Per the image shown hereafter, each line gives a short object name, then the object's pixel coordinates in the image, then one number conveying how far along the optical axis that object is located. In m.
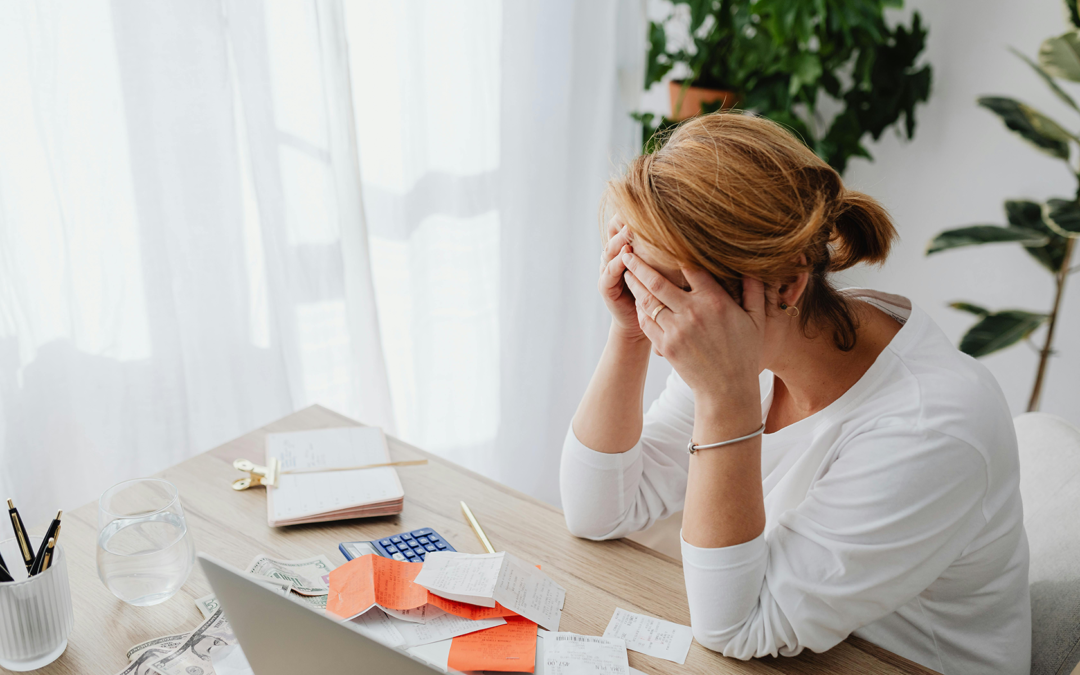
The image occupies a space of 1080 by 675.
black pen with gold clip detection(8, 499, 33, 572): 0.80
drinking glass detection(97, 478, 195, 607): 0.85
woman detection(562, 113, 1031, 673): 0.82
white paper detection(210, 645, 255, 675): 0.78
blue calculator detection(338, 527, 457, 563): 0.97
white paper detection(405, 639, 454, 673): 0.80
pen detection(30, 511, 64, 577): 0.79
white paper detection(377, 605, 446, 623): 0.86
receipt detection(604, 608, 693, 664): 0.85
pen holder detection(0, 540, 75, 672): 0.75
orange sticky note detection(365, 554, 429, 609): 0.86
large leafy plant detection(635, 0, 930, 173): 2.00
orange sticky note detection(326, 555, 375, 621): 0.85
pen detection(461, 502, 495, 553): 1.00
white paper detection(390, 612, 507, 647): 0.83
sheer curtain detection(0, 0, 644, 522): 1.26
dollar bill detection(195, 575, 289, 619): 0.86
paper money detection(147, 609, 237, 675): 0.78
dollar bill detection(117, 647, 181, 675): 0.77
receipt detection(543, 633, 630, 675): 0.81
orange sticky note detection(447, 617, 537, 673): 0.80
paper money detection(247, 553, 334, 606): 0.90
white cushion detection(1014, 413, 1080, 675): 0.96
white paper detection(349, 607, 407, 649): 0.83
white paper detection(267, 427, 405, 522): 1.05
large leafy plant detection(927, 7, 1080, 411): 1.82
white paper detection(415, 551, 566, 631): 0.87
